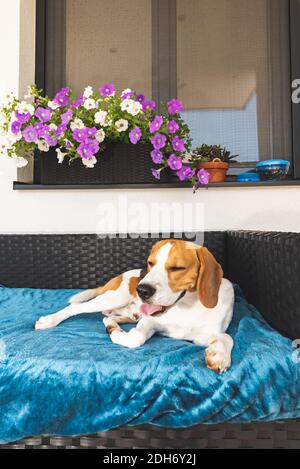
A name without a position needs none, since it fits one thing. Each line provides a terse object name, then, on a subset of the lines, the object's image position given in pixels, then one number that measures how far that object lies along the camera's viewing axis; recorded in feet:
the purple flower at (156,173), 5.93
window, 6.94
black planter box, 6.06
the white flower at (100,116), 5.52
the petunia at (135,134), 5.65
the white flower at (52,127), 5.61
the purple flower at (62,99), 5.70
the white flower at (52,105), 5.66
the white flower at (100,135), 5.63
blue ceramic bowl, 6.04
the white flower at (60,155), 5.77
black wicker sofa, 2.65
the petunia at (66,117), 5.51
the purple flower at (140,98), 5.97
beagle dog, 3.42
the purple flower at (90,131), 5.49
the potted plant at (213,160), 6.18
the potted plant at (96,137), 5.60
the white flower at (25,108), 5.66
